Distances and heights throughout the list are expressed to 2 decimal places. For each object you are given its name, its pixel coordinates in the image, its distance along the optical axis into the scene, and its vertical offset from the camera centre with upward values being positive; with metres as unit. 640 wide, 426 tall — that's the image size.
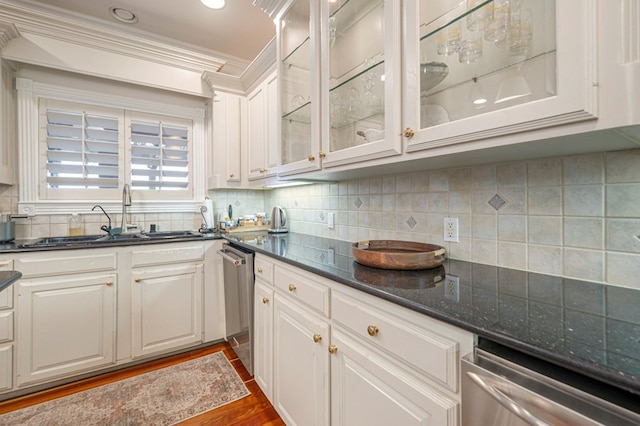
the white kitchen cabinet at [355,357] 0.71 -0.48
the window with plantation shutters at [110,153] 2.23 +0.52
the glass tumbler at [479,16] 0.91 +0.65
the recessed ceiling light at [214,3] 1.97 +1.49
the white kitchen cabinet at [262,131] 2.14 +0.68
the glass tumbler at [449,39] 1.00 +0.63
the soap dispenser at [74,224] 2.26 -0.09
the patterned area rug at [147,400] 1.55 -1.13
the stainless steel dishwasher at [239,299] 1.77 -0.61
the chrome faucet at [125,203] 2.37 +0.08
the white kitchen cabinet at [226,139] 2.54 +0.68
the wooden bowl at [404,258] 1.08 -0.19
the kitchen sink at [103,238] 1.88 -0.20
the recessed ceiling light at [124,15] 2.06 +1.50
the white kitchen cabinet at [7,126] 1.95 +0.64
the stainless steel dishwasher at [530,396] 0.45 -0.33
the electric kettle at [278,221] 2.42 -0.08
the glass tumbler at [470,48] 0.97 +0.59
